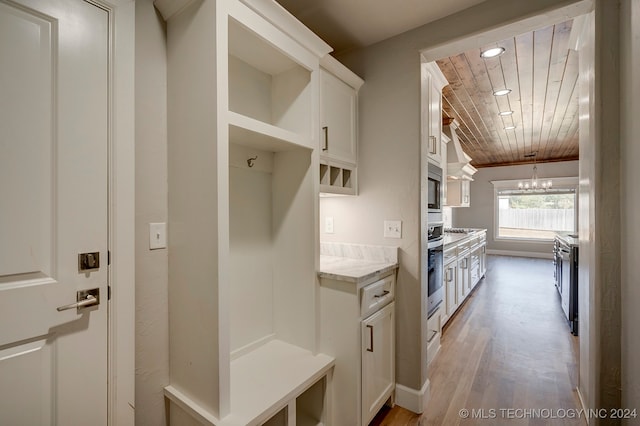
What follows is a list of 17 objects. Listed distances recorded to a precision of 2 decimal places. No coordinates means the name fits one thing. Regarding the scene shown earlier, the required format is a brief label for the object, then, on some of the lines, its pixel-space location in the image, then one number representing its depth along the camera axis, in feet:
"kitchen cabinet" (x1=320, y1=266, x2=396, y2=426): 5.20
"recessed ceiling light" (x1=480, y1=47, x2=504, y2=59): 7.51
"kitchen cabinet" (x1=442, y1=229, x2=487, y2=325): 10.41
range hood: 13.85
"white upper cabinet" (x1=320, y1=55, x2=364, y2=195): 6.04
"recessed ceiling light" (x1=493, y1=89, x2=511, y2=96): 10.22
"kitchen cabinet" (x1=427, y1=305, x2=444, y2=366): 8.28
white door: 3.14
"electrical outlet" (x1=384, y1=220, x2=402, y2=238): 6.60
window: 24.41
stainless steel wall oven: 7.84
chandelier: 23.99
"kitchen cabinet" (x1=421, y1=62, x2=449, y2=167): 6.73
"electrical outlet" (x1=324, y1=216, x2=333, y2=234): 7.66
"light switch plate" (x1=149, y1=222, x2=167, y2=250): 4.28
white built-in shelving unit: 3.80
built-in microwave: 7.78
